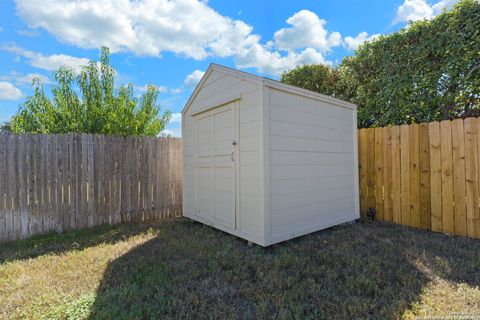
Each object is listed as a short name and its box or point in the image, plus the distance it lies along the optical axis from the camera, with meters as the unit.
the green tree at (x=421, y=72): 4.28
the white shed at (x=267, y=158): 3.21
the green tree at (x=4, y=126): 12.40
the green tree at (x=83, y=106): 5.30
